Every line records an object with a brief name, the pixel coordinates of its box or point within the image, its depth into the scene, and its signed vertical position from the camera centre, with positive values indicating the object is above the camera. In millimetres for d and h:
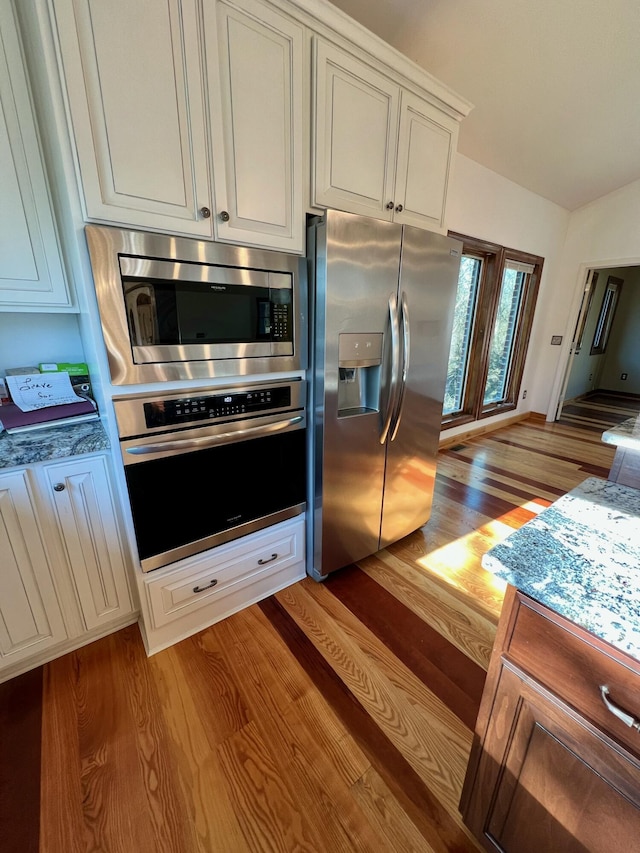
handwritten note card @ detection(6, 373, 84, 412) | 1378 -297
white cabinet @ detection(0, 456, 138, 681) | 1227 -888
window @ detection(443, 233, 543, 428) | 3529 -79
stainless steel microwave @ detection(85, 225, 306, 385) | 1078 +37
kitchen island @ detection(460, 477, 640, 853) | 586 -660
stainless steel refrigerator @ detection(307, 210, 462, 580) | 1450 -250
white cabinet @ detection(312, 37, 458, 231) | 1388 +754
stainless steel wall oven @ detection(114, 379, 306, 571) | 1238 -562
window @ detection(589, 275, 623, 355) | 5953 +159
